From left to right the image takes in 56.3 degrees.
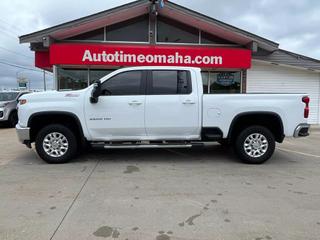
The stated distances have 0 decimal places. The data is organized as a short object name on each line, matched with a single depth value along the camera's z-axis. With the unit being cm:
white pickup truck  625
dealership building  1216
